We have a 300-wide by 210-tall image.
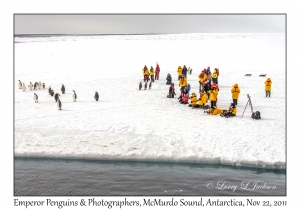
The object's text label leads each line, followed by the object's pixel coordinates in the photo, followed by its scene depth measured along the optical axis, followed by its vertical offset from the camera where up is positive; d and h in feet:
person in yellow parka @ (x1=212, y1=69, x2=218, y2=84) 73.16 +5.00
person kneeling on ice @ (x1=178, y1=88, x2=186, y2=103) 62.53 +1.40
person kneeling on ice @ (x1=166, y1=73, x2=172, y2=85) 78.23 +4.47
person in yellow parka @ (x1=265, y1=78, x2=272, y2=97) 65.82 +2.62
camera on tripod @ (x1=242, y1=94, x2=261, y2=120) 52.54 -1.87
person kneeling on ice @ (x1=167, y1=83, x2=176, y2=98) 66.60 +1.67
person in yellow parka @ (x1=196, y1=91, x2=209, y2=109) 58.18 +0.07
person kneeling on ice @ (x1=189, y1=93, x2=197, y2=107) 59.21 +0.23
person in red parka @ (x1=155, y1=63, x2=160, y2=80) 83.51 +6.55
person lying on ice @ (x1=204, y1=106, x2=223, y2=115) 55.06 -1.40
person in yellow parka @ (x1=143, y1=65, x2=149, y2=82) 80.34 +6.10
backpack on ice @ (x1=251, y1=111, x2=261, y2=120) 52.54 -1.87
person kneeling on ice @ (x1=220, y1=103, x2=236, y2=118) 53.72 -1.64
